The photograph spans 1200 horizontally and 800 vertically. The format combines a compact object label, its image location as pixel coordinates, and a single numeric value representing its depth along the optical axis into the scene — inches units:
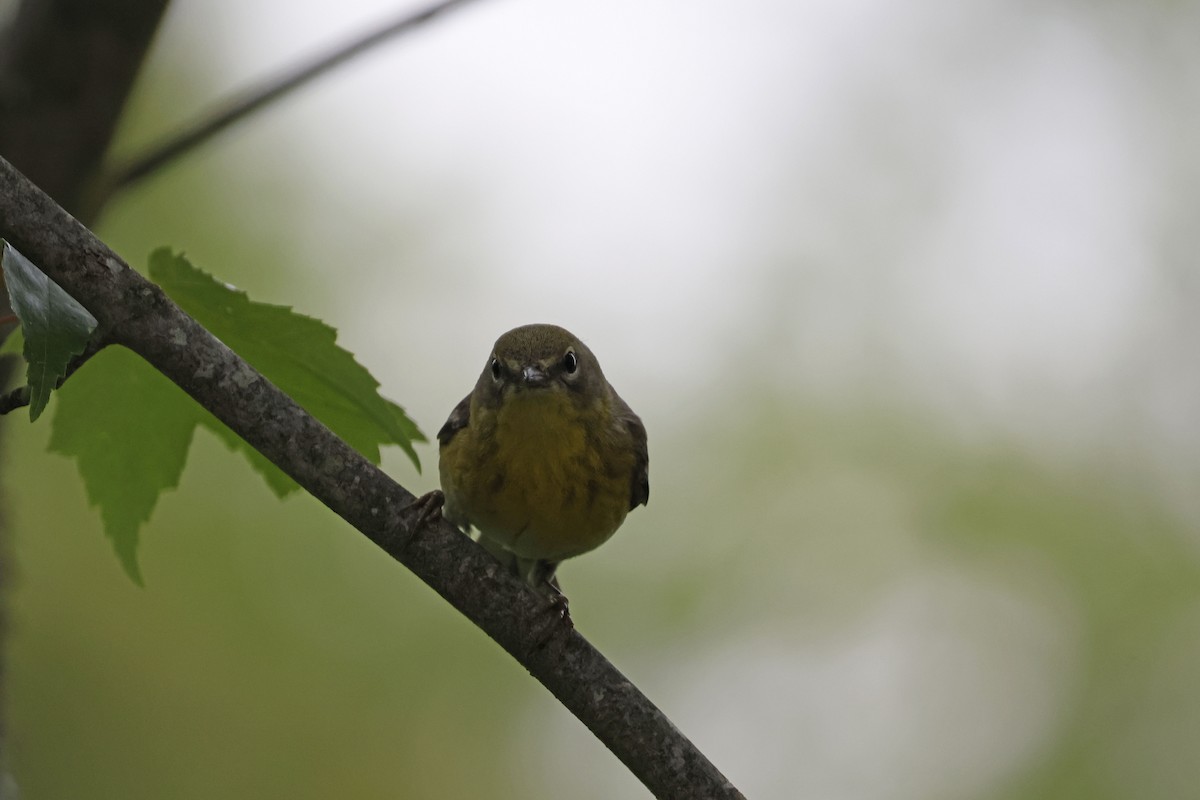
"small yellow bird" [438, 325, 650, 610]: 302.0
